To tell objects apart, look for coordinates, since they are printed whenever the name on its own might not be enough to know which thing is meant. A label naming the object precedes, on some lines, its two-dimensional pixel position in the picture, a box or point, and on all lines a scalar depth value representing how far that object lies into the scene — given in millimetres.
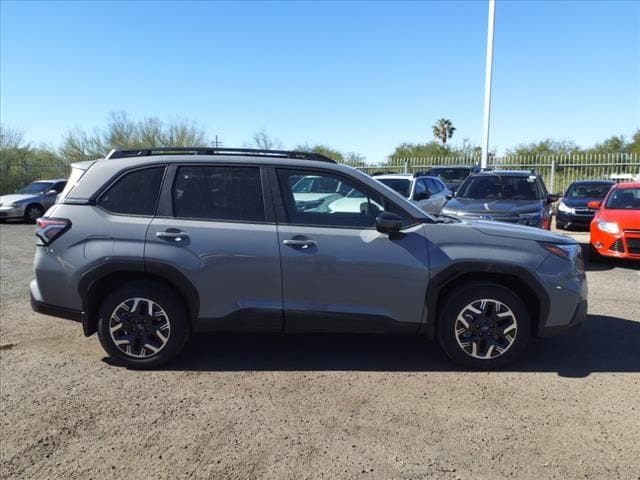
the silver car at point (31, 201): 17766
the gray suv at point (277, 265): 4176
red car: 8688
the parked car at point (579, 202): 14174
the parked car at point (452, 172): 20797
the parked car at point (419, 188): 11688
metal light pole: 20406
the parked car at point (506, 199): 8938
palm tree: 58750
